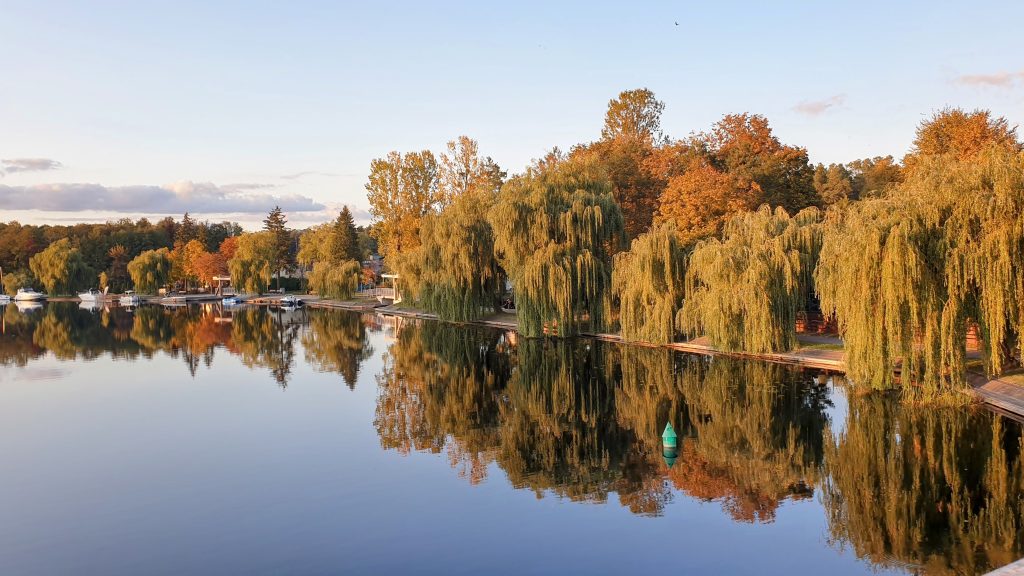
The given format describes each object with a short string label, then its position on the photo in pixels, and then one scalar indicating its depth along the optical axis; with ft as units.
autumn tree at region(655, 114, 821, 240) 138.82
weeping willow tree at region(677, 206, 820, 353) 97.35
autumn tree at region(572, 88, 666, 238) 173.78
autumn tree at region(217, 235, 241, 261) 356.30
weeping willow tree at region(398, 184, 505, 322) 156.66
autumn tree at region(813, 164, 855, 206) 198.61
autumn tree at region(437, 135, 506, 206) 225.97
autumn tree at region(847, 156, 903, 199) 212.43
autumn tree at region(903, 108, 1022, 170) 134.82
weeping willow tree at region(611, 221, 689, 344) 113.50
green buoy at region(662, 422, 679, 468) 59.88
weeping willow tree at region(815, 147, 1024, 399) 64.69
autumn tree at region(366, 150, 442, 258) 239.71
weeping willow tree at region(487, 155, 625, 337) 127.24
